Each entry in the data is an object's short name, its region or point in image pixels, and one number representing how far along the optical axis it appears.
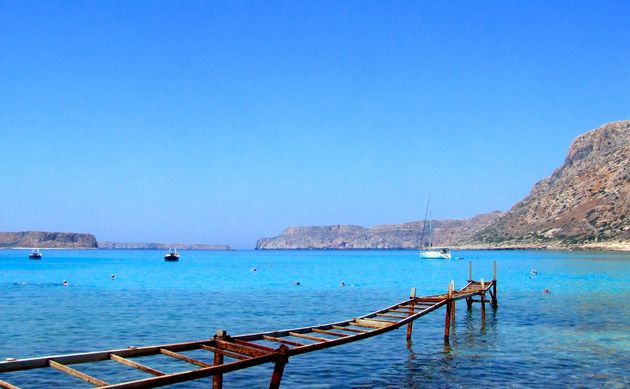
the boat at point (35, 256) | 189.88
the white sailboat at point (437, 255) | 182.27
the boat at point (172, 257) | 183.38
